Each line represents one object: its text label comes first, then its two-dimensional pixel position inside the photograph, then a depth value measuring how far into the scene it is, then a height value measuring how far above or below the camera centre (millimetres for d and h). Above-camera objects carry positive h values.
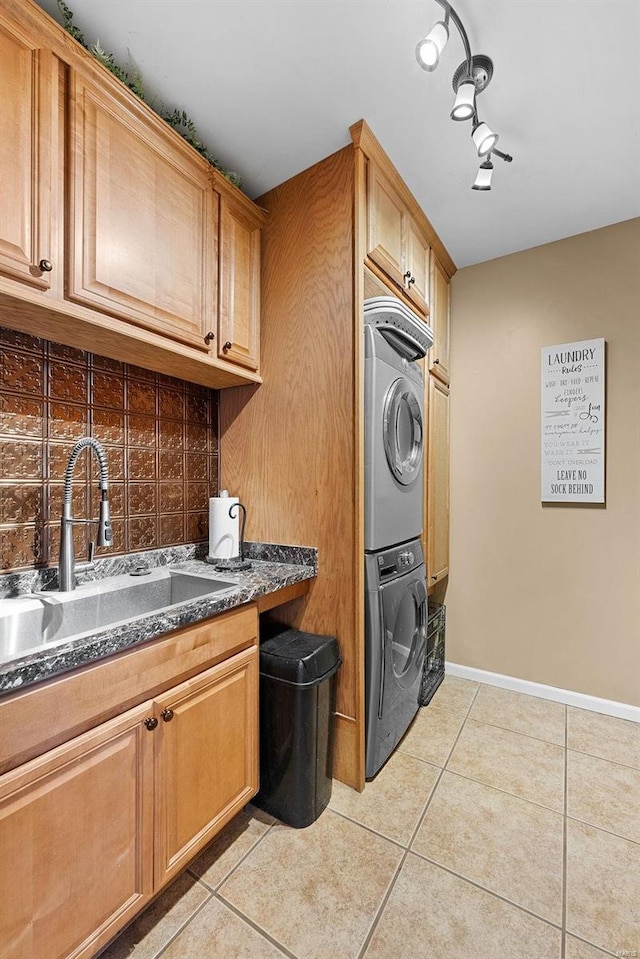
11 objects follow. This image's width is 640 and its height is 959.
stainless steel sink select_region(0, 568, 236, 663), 1259 -425
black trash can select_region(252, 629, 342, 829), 1512 -903
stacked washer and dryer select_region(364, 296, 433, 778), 1734 -183
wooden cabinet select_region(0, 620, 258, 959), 869 -820
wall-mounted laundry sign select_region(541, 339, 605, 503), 2389 +352
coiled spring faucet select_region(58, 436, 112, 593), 1395 -143
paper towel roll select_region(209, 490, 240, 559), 1867 -210
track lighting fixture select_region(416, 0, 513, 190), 1175 +1238
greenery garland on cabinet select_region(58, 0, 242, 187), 1254 +1353
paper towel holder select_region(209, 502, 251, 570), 1780 -353
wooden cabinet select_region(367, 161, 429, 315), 1785 +1155
